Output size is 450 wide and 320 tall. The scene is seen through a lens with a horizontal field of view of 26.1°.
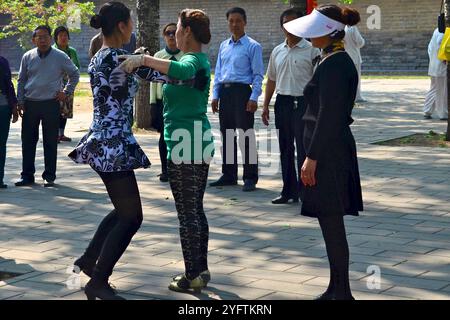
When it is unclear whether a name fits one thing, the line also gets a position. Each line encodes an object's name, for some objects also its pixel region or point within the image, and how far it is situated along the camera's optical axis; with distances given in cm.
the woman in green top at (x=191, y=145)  650
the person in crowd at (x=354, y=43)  2017
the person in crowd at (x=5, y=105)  1090
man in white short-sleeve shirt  979
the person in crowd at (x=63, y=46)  1507
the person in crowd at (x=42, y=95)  1134
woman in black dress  599
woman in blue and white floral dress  626
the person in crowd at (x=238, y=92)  1083
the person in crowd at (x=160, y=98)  1110
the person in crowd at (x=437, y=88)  1775
